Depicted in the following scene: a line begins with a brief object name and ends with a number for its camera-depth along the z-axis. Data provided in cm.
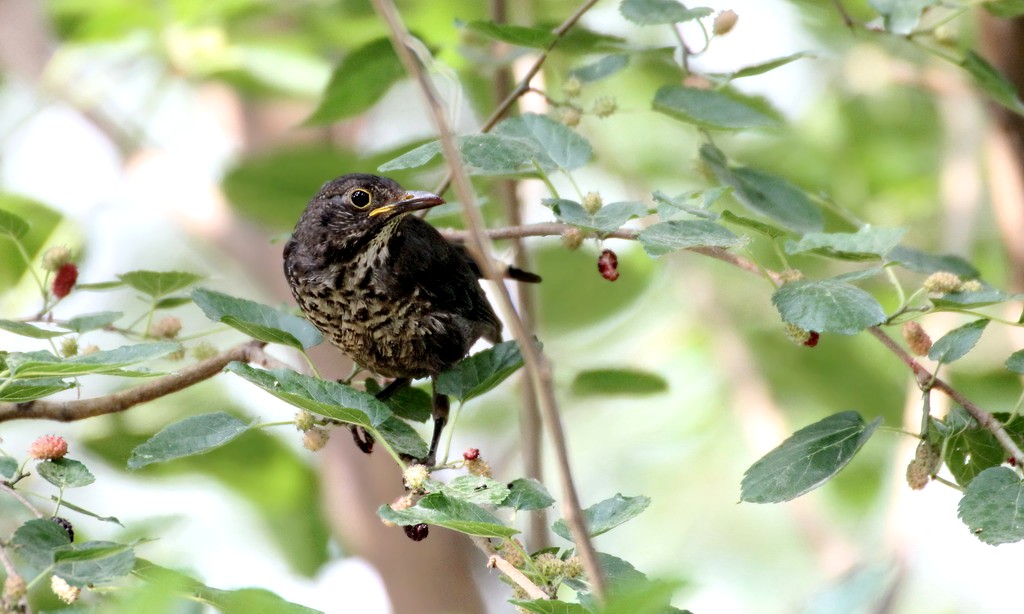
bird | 636
